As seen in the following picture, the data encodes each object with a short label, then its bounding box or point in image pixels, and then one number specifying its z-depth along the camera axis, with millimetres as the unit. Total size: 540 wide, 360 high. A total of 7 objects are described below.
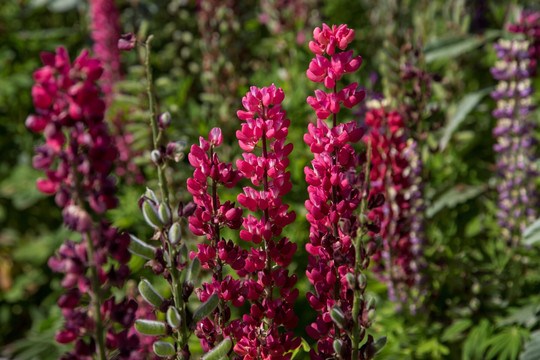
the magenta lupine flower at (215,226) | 1201
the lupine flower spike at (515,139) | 1781
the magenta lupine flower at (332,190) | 1197
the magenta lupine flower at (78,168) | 1084
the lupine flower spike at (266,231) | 1197
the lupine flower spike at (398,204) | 1567
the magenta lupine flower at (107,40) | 2609
